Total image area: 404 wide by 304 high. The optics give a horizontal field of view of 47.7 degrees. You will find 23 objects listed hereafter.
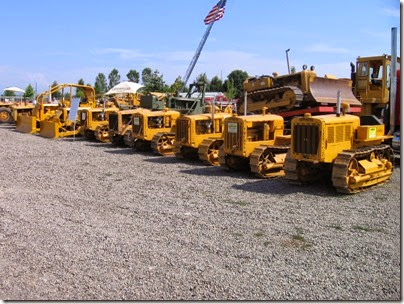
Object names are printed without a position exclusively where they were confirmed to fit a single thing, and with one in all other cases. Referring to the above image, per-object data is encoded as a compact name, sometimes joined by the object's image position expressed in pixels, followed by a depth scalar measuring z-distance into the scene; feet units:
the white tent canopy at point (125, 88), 102.53
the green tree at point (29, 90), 188.12
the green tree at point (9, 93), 151.64
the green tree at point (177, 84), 147.95
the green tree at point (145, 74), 190.01
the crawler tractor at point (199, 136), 40.34
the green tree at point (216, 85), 225.76
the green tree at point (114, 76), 233.14
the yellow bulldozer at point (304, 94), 43.06
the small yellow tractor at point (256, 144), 33.24
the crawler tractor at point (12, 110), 91.10
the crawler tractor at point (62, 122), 68.95
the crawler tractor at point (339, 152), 27.20
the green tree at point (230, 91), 173.08
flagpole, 177.78
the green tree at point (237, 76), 239.09
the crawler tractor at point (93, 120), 65.46
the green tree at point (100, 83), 215.51
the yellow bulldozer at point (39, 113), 75.00
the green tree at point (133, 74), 245.94
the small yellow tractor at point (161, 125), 48.47
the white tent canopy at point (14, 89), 136.06
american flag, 119.34
